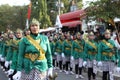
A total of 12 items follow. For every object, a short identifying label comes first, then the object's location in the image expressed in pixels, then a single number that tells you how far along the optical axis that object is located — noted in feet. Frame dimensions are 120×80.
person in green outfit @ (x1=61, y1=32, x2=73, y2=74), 27.31
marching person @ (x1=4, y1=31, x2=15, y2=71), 20.36
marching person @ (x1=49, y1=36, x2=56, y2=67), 31.41
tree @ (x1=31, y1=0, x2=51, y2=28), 90.10
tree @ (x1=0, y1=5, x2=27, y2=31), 131.90
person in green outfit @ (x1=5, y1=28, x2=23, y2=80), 17.49
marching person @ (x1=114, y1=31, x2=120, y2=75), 17.31
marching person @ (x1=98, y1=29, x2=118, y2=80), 18.69
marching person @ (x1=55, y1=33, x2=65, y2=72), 29.14
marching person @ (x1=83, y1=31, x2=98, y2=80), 21.71
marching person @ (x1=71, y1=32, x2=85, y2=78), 24.05
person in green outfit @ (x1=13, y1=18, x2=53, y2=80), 11.61
